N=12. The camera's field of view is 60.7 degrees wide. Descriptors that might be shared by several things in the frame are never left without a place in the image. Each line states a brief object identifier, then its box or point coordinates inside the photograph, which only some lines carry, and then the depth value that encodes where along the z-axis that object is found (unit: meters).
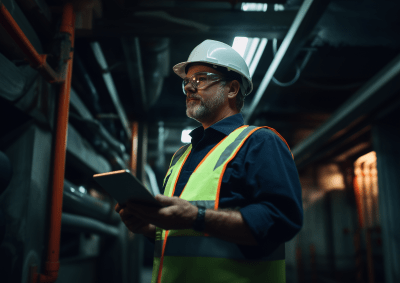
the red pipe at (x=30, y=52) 1.52
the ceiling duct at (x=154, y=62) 2.97
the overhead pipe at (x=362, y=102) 2.82
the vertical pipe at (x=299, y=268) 7.82
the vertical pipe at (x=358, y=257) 6.45
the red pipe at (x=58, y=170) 2.07
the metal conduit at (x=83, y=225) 2.92
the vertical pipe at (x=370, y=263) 5.65
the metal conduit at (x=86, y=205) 2.85
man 1.00
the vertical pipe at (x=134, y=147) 4.86
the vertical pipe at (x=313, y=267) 7.44
